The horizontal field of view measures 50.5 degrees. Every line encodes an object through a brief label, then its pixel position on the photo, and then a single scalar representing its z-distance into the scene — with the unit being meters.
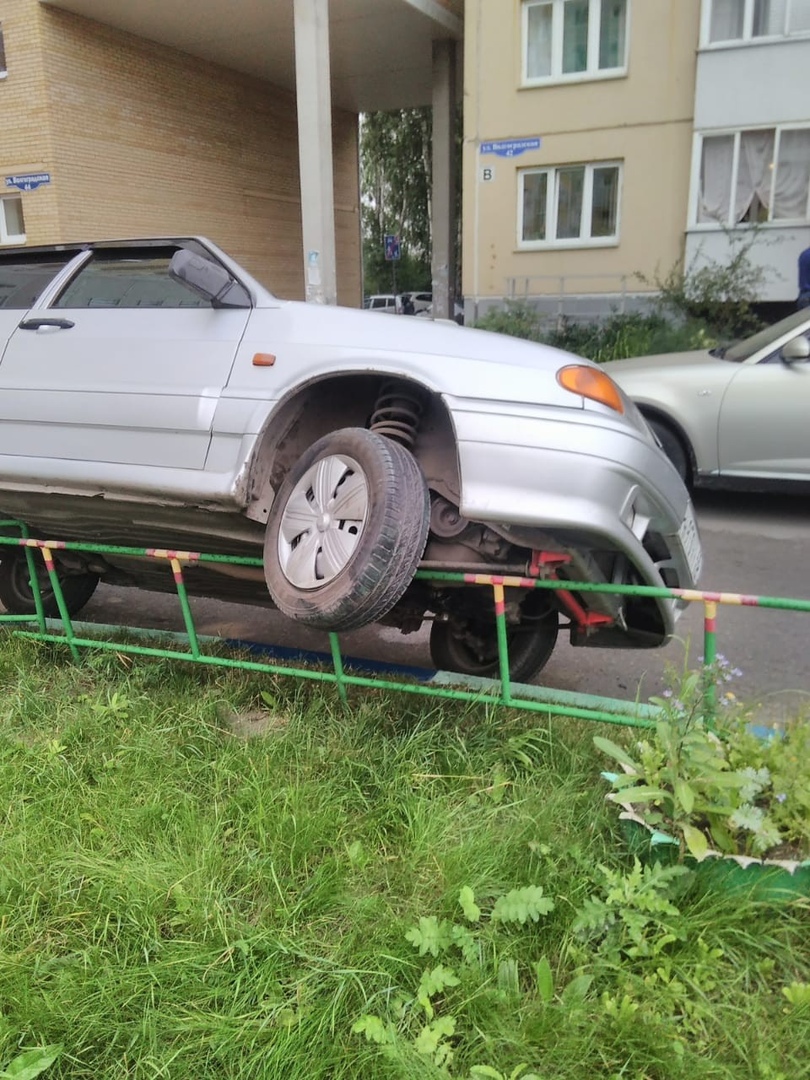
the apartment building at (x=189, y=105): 15.22
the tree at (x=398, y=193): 37.50
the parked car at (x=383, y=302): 29.48
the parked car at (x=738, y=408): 6.34
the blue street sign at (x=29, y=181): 15.51
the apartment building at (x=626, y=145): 15.51
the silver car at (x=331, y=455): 2.72
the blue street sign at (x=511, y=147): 17.14
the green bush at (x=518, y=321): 14.49
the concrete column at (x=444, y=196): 18.41
